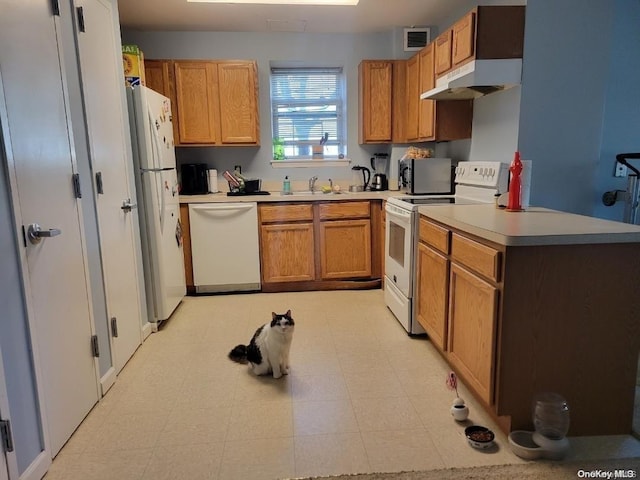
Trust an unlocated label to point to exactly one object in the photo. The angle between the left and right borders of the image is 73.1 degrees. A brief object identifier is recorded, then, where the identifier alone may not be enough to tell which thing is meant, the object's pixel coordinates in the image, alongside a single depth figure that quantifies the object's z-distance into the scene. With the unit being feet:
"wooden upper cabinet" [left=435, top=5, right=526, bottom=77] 8.87
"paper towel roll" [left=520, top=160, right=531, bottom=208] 7.64
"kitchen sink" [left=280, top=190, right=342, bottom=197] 13.13
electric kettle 14.44
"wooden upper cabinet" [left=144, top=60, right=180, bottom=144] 12.70
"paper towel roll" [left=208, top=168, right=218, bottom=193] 13.85
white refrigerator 9.50
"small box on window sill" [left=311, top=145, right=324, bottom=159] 14.93
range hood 8.92
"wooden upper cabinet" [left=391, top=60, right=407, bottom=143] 13.52
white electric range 9.45
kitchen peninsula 5.58
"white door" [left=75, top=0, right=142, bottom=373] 7.41
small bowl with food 5.81
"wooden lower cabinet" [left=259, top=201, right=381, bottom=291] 12.86
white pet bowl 5.58
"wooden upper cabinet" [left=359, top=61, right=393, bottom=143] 13.50
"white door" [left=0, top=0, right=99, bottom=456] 5.30
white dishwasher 12.55
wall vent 13.53
